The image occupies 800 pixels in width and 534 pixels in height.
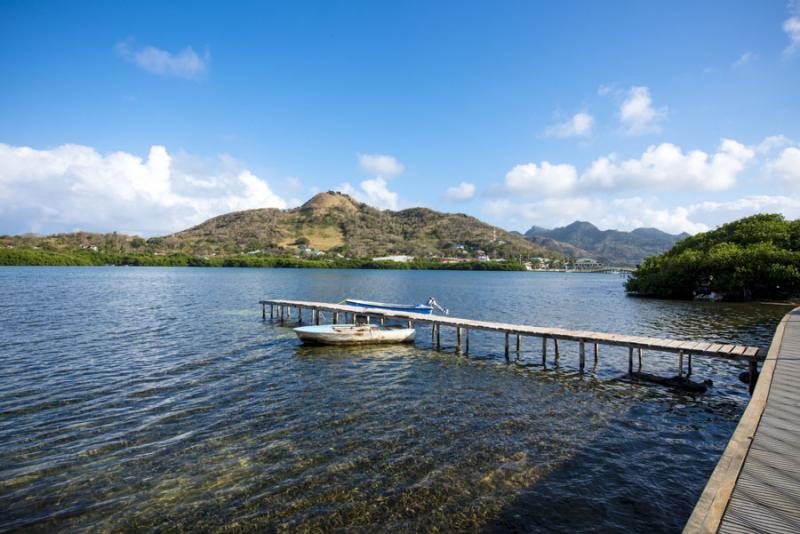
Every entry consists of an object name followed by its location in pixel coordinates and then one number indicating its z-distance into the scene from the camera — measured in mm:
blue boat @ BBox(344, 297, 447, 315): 39656
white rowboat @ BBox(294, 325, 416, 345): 28859
